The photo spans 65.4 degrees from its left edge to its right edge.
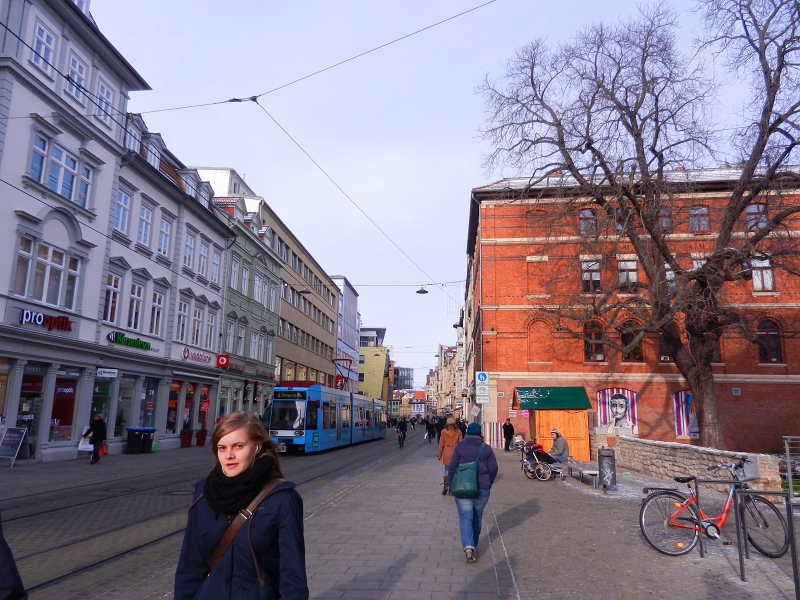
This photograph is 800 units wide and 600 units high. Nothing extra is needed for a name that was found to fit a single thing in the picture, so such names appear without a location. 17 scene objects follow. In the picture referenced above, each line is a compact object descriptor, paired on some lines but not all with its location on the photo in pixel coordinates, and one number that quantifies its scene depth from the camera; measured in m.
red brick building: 30.86
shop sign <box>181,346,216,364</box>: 30.71
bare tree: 17.94
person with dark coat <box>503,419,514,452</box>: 29.34
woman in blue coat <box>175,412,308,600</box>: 2.60
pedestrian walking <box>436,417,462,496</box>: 13.17
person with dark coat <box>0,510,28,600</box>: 2.26
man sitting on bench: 17.06
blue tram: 26.17
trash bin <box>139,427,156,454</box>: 25.35
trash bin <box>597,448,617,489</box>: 13.95
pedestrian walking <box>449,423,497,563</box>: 7.24
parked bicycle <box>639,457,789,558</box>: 7.41
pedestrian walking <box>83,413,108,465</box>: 19.98
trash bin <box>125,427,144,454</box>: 25.00
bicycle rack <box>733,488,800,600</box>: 5.14
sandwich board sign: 17.78
